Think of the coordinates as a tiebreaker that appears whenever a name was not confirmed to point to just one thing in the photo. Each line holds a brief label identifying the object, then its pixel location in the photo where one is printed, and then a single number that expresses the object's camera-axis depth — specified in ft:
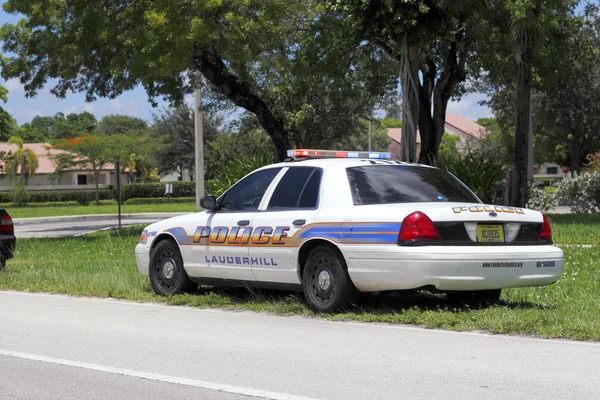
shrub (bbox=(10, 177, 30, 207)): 191.09
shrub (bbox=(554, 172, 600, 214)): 95.91
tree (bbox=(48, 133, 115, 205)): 209.67
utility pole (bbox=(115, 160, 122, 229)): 81.95
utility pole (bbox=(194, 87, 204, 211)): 107.86
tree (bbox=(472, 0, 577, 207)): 67.10
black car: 46.83
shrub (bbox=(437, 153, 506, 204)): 71.97
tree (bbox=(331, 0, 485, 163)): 64.03
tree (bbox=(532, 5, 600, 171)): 87.81
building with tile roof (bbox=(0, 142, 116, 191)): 233.35
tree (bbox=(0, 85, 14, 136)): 112.06
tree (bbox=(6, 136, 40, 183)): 218.38
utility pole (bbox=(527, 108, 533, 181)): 80.57
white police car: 27.09
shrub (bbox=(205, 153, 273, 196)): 83.05
